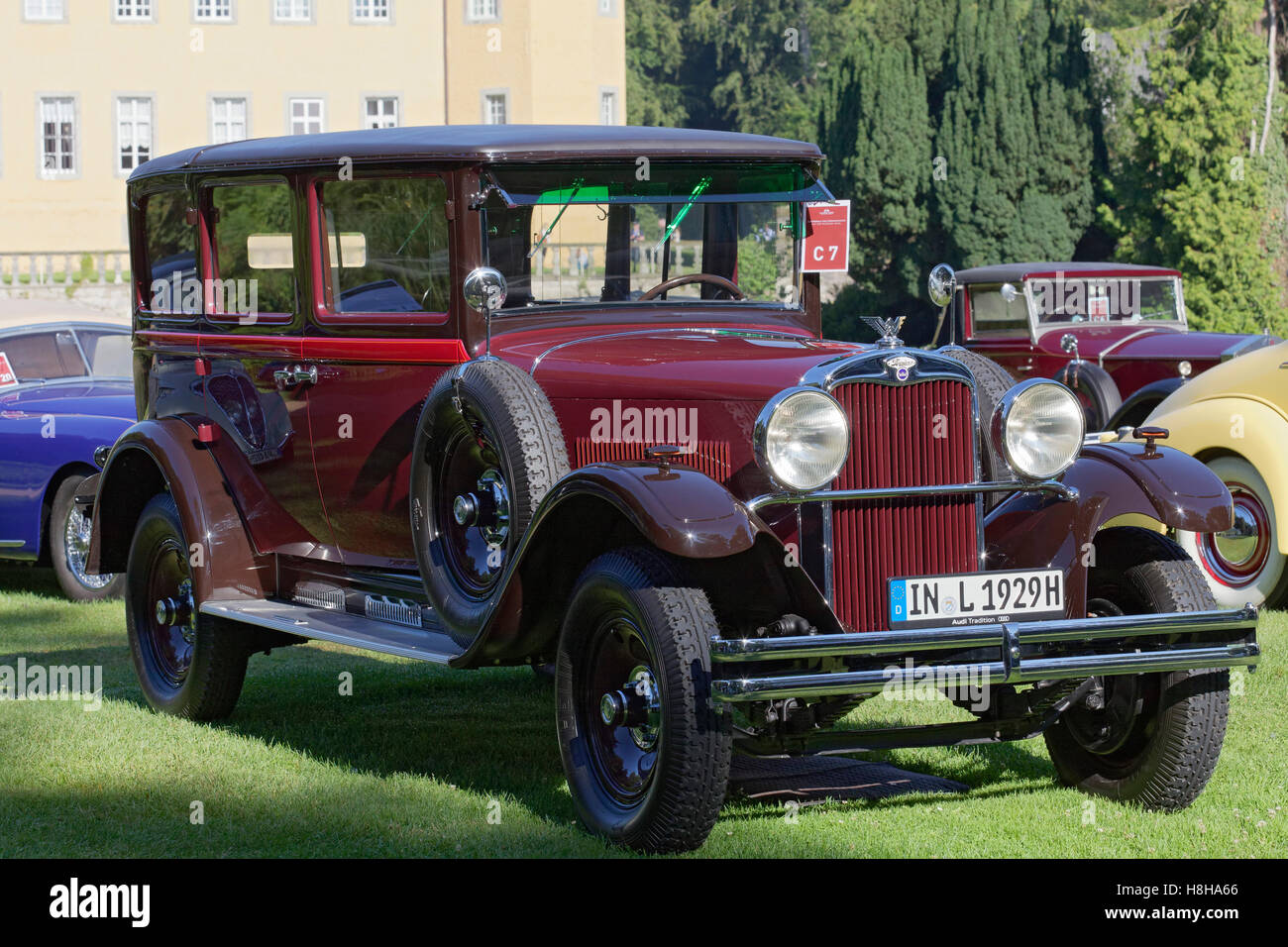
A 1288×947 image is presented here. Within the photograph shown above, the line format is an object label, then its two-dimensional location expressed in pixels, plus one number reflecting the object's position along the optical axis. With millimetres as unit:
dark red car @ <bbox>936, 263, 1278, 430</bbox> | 14297
